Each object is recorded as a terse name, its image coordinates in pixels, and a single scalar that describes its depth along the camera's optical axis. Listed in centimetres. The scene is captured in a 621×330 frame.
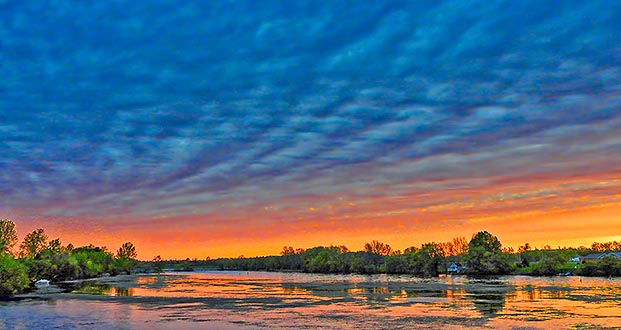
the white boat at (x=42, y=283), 10194
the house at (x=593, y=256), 19062
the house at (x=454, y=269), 17184
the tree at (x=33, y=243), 16912
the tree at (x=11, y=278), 6956
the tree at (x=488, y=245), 19546
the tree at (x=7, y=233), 13324
